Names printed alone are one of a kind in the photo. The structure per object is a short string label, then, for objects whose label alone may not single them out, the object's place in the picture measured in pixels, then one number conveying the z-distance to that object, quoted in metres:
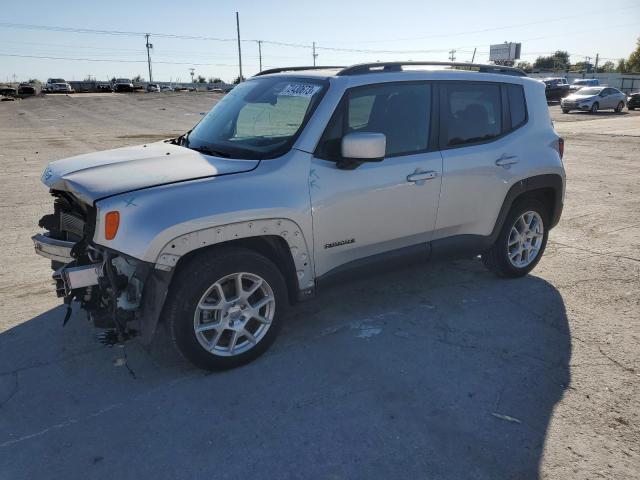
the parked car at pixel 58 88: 56.53
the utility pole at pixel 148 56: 91.96
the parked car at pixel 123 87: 57.78
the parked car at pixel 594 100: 31.52
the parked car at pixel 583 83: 43.49
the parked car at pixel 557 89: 41.41
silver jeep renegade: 3.09
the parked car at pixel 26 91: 47.97
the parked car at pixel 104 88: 61.12
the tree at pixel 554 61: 118.76
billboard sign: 74.81
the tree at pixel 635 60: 83.25
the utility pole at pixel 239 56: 65.06
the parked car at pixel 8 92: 47.28
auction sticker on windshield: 3.74
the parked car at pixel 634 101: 34.28
